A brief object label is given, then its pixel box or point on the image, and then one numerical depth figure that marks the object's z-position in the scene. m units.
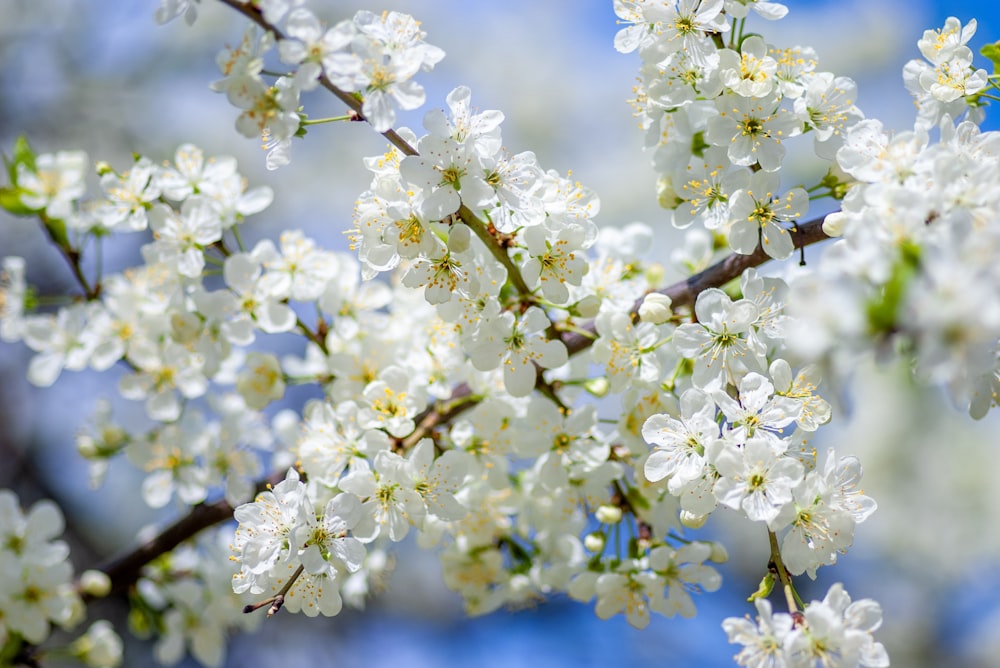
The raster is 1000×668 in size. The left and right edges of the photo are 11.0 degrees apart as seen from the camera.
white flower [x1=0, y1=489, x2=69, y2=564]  1.34
